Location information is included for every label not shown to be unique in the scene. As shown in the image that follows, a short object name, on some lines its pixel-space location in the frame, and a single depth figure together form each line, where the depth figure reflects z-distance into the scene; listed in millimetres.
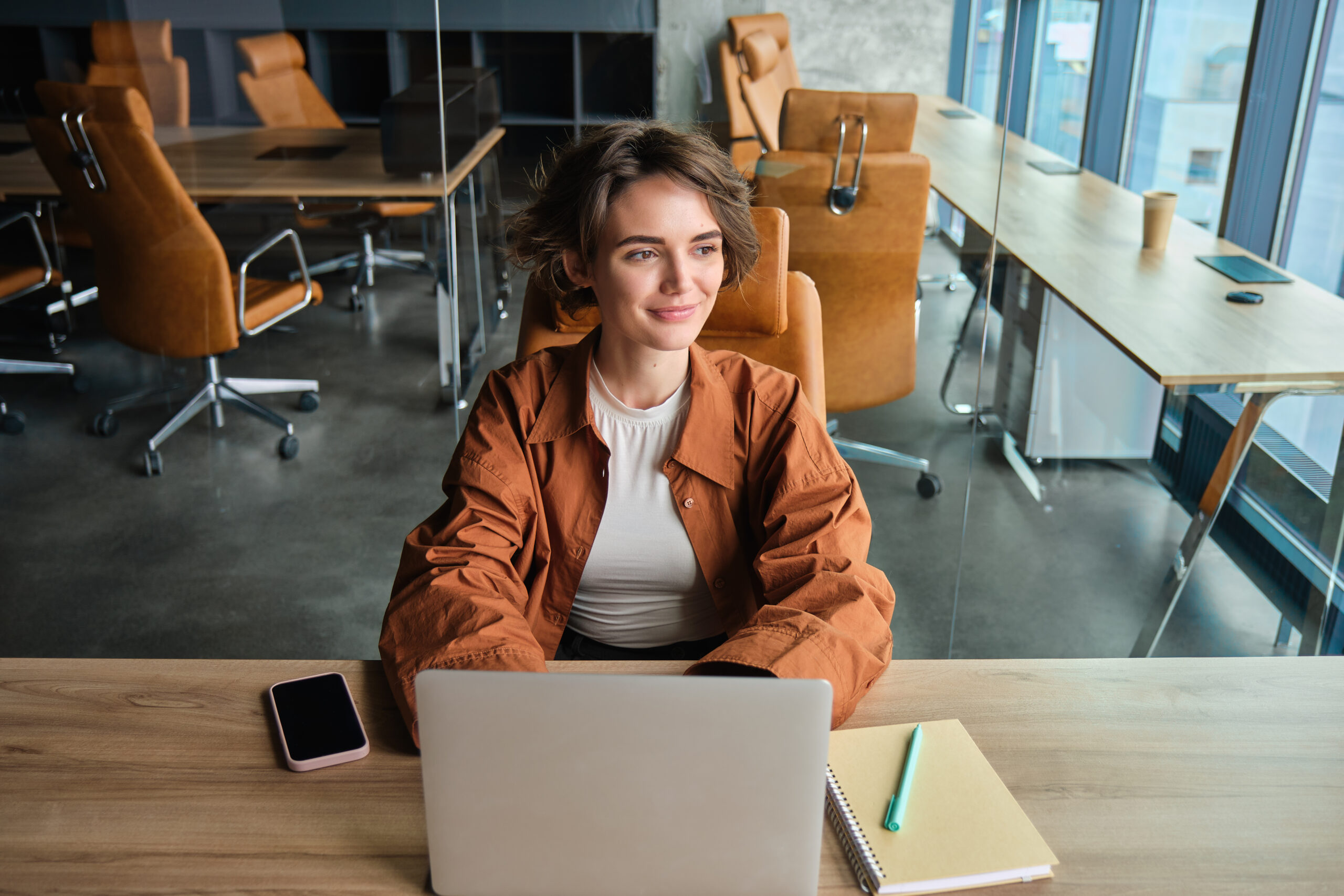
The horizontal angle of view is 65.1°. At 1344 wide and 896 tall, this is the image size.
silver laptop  791
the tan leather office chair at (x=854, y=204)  2277
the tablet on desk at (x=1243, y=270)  2326
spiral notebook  907
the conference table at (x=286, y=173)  2482
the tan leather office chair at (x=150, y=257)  2482
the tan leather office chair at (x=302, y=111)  2412
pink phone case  1022
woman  1309
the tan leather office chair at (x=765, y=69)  2260
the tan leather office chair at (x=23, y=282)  2621
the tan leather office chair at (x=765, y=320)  1667
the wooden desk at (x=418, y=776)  910
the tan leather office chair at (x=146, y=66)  2426
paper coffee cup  2361
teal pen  956
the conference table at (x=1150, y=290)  2146
